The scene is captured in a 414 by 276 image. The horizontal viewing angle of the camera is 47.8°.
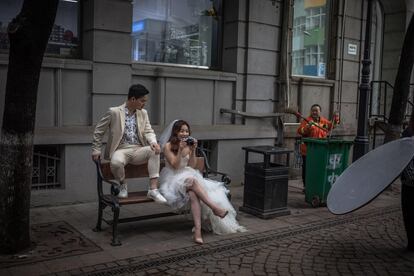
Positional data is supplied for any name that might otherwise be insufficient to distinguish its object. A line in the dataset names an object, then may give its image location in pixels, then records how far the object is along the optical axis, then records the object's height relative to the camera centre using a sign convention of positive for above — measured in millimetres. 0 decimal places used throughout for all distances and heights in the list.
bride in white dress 5645 -1175
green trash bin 7277 -1053
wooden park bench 5305 -1258
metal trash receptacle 6680 -1320
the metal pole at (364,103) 8352 -69
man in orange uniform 8367 -544
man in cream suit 5719 -630
